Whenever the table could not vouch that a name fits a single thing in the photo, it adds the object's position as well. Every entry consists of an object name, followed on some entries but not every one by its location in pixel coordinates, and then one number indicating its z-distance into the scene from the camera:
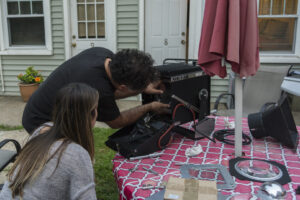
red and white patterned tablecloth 1.37
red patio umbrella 1.57
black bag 1.69
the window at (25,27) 6.17
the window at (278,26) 5.29
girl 1.17
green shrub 5.97
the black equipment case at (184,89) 1.90
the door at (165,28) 5.79
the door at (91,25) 5.89
